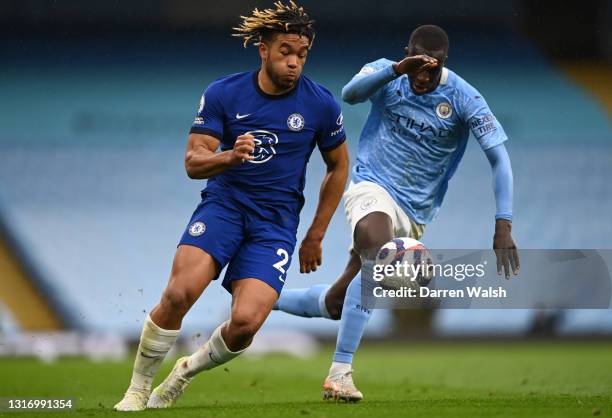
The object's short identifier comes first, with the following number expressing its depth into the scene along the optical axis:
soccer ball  13.52
